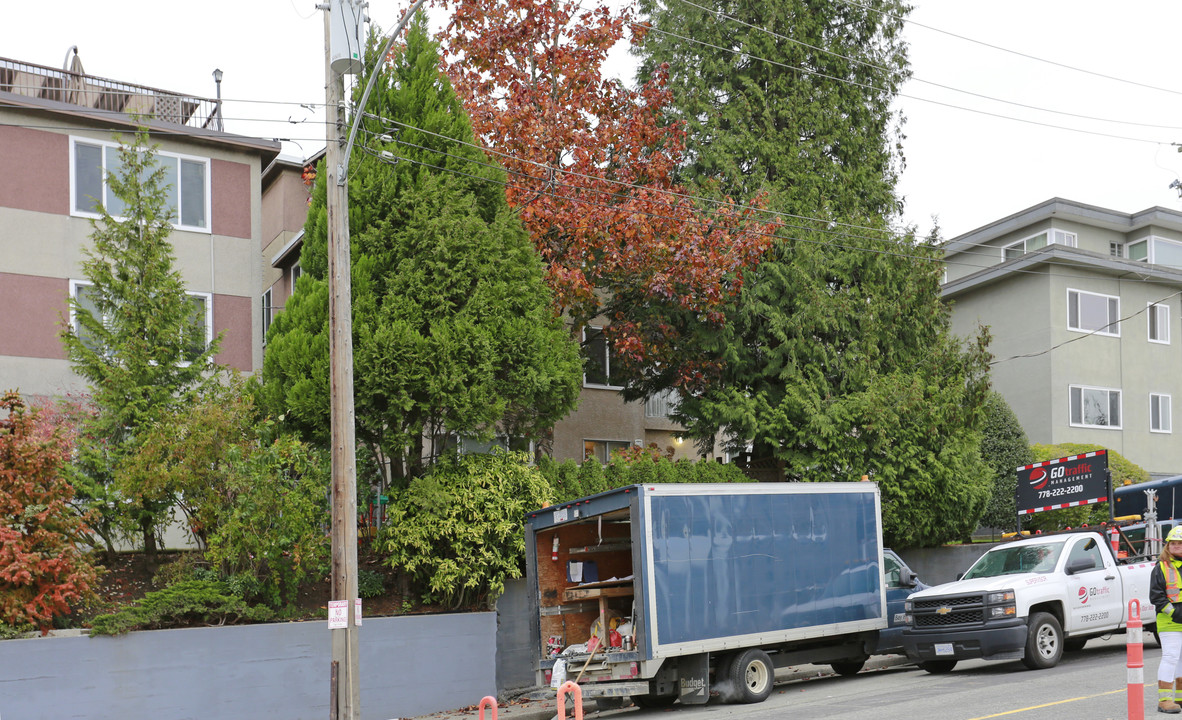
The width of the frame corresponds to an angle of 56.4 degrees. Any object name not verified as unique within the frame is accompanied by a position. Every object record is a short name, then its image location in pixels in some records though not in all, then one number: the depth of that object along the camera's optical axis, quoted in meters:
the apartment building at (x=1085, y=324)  32.31
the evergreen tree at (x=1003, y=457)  27.41
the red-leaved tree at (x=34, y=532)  12.51
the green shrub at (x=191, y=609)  13.62
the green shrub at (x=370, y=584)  16.05
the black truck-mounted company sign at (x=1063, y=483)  19.30
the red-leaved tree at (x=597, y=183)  19.38
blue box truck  13.38
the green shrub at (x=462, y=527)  15.59
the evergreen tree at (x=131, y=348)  15.39
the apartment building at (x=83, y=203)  20.56
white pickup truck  14.73
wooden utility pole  12.30
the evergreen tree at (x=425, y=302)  15.34
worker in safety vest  9.79
